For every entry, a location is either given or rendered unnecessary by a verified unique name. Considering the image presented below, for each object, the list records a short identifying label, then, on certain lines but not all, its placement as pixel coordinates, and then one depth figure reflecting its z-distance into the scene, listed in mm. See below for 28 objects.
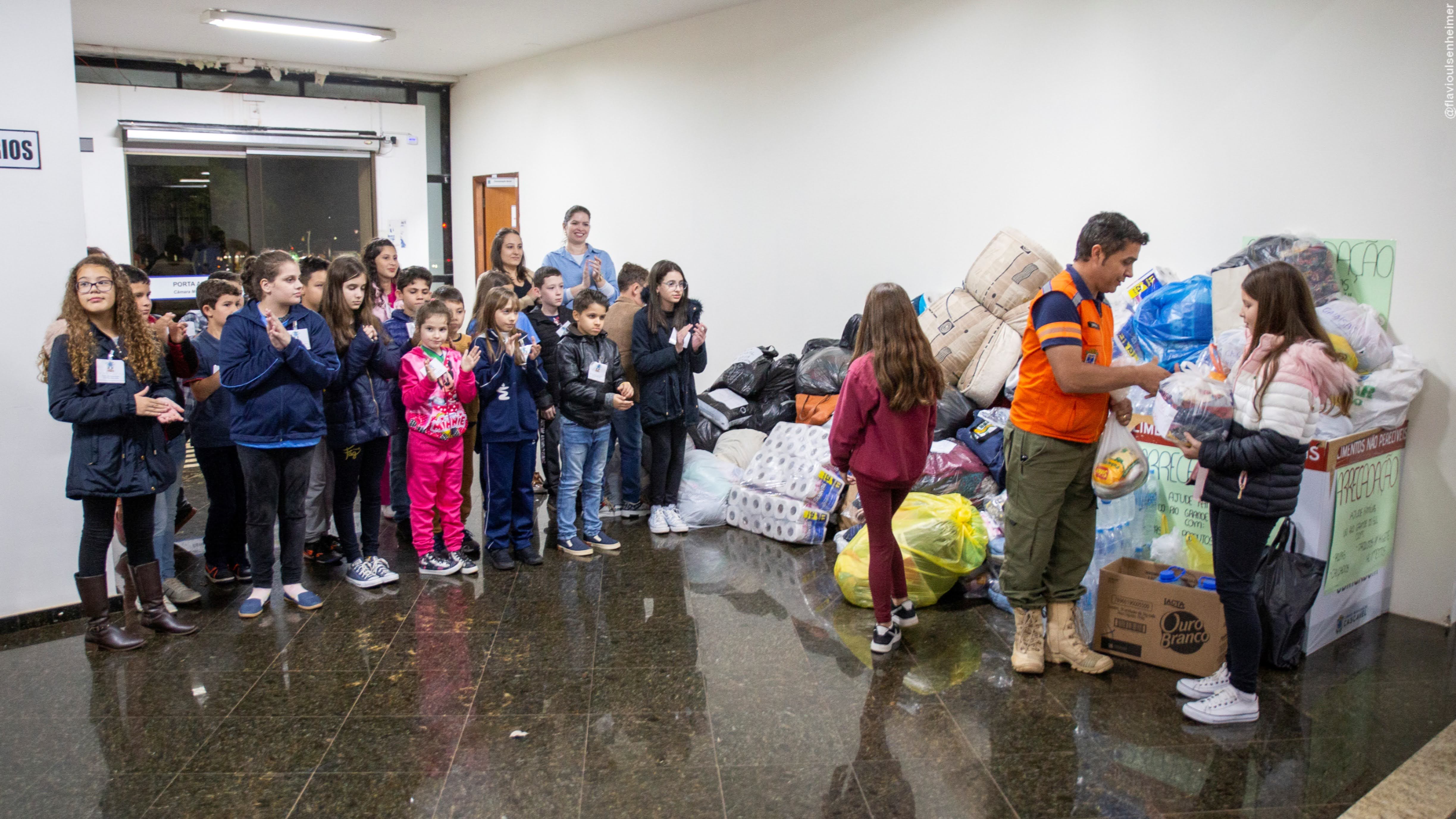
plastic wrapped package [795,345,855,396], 5852
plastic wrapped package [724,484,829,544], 4953
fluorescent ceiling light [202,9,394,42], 7785
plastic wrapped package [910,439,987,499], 4723
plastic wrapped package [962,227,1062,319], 5082
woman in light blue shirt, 6328
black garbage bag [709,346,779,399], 6164
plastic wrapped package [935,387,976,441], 5062
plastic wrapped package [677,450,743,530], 5289
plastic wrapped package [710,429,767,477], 5641
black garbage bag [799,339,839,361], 6312
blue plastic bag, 4285
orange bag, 5719
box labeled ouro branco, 3307
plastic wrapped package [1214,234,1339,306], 3996
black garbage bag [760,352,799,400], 6148
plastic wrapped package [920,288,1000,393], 5273
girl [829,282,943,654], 3373
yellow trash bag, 3994
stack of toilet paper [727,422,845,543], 4965
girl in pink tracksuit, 4234
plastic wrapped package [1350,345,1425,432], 3797
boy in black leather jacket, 4648
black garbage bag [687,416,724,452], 5973
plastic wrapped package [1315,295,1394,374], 3844
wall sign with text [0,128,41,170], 3691
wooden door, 10188
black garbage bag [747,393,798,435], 5982
